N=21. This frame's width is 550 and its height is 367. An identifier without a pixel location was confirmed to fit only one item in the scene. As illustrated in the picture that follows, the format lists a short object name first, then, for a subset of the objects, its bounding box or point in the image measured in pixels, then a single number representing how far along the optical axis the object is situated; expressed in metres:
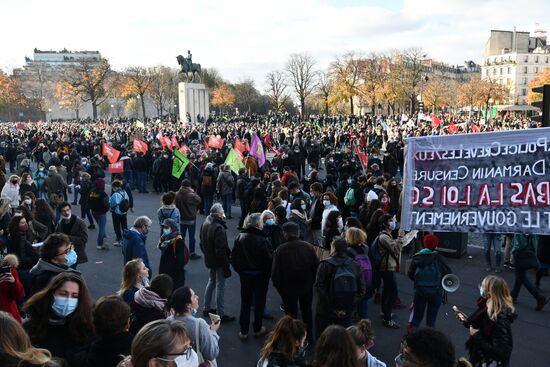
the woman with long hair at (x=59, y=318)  3.77
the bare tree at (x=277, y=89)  82.44
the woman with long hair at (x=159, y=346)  2.96
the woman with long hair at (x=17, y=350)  2.93
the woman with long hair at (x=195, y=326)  4.18
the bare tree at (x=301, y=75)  79.50
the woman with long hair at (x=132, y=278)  5.07
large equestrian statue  49.31
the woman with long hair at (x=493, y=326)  4.62
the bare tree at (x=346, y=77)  67.56
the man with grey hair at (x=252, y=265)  6.58
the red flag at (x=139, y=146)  19.31
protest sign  5.12
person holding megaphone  6.15
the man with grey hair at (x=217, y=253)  7.19
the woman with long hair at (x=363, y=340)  3.70
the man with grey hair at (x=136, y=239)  7.22
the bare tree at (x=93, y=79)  68.50
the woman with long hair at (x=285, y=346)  3.59
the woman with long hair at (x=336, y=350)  3.32
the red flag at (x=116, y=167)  15.88
